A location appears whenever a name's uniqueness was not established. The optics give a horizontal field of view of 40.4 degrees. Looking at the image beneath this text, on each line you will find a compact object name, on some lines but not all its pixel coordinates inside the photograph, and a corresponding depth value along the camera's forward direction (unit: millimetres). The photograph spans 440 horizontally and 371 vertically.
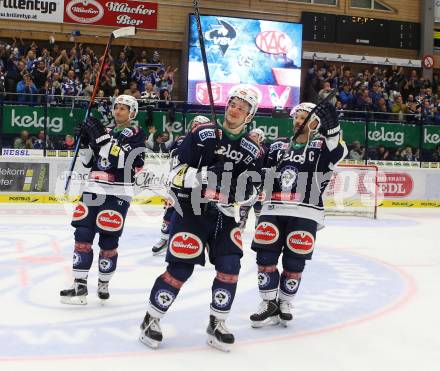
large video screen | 17031
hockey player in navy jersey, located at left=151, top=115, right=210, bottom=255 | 7232
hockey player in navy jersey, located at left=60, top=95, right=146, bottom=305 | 4711
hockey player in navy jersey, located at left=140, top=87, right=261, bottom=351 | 3678
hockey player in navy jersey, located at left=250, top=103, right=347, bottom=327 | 4273
